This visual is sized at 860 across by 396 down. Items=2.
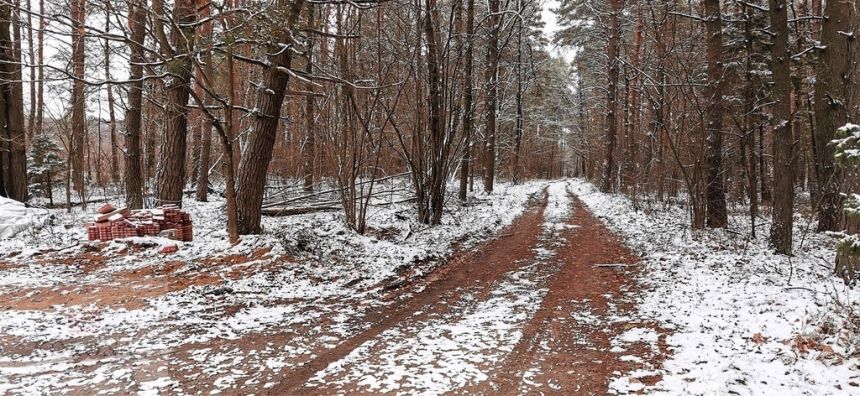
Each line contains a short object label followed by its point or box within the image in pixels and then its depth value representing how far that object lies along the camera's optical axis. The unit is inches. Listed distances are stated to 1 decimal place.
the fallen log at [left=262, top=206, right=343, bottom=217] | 500.4
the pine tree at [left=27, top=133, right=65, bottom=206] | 687.7
